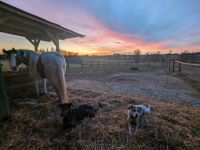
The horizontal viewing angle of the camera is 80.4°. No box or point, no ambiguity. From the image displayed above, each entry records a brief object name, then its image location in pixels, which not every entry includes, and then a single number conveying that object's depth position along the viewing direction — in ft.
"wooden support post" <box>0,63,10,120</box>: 8.11
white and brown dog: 7.30
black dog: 7.54
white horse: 10.47
